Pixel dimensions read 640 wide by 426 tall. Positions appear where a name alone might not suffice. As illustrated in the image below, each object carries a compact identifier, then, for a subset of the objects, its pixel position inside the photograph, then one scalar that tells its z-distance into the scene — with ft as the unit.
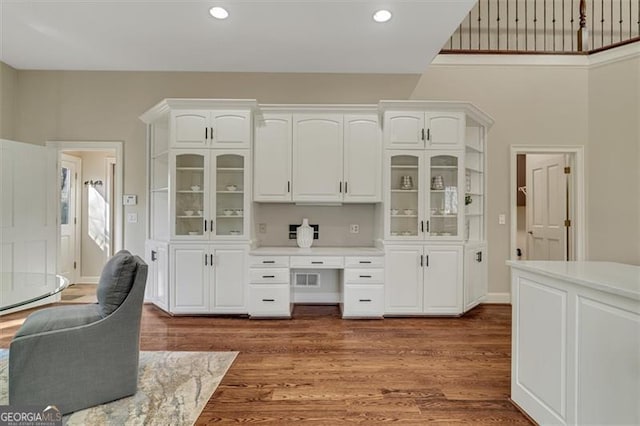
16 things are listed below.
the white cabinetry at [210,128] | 12.26
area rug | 6.19
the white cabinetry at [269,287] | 12.09
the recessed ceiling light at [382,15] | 9.90
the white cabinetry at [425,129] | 12.36
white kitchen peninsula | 4.37
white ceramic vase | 13.26
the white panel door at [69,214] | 16.51
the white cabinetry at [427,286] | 12.20
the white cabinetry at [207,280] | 12.13
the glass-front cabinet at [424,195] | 12.41
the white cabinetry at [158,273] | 12.31
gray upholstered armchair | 5.98
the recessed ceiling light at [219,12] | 9.80
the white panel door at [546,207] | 15.16
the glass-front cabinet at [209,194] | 12.31
